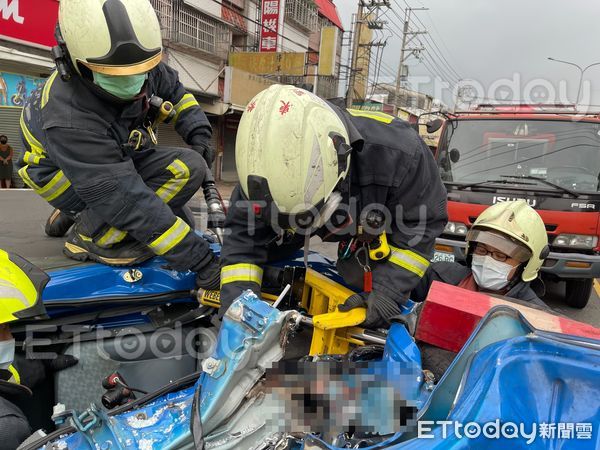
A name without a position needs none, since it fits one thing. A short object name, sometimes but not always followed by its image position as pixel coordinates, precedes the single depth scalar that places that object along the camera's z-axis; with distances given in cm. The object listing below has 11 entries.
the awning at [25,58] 948
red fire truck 428
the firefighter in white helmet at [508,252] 230
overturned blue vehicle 87
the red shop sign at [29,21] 934
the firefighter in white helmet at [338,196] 156
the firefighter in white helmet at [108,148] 184
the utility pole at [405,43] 2980
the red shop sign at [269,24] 1784
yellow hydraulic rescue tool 163
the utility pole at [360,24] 1773
